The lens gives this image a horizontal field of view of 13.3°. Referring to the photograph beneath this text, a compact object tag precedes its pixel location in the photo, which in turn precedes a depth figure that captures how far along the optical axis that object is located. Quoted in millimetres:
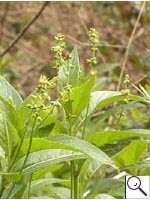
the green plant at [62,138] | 853
